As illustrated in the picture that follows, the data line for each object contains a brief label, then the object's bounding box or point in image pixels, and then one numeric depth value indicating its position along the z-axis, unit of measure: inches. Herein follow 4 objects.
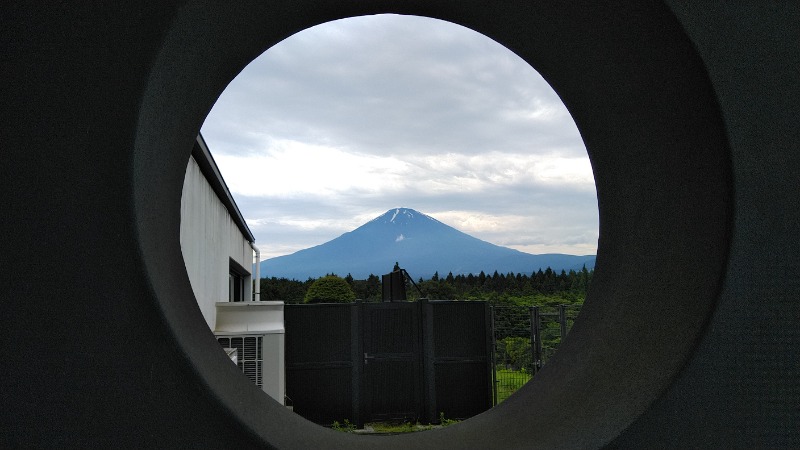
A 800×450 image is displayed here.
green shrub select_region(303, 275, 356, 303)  541.0
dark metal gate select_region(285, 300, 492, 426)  365.7
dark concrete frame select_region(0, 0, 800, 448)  83.9
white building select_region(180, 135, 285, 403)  250.7
